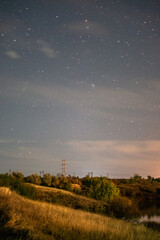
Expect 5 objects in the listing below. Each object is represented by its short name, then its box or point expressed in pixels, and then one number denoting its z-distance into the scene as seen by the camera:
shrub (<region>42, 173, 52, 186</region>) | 34.59
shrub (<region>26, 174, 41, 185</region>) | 33.25
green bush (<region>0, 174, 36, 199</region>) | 21.59
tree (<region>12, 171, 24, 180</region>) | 34.45
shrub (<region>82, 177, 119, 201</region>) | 32.06
